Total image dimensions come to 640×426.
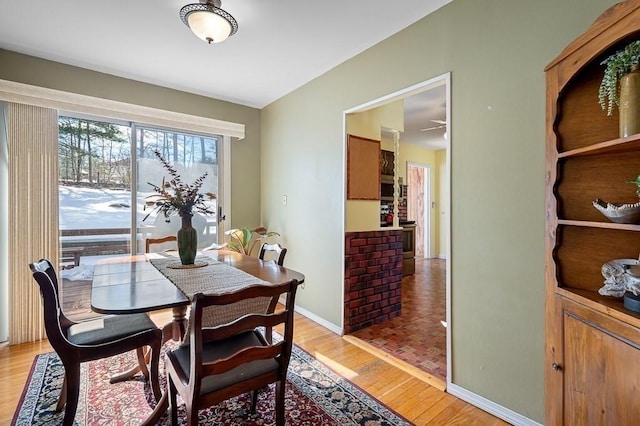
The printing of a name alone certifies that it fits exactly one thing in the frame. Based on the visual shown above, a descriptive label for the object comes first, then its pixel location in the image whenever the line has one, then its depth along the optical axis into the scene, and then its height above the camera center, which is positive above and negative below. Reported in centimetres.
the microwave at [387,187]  409 +32
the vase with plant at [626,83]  100 +44
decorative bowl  102 -2
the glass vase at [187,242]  205 -21
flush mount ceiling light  185 +120
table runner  150 -41
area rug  168 -116
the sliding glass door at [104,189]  298 +24
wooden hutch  101 -10
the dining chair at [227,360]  117 -69
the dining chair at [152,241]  278 -28
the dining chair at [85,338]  145 -68
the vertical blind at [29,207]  262 +5
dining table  140 -41
